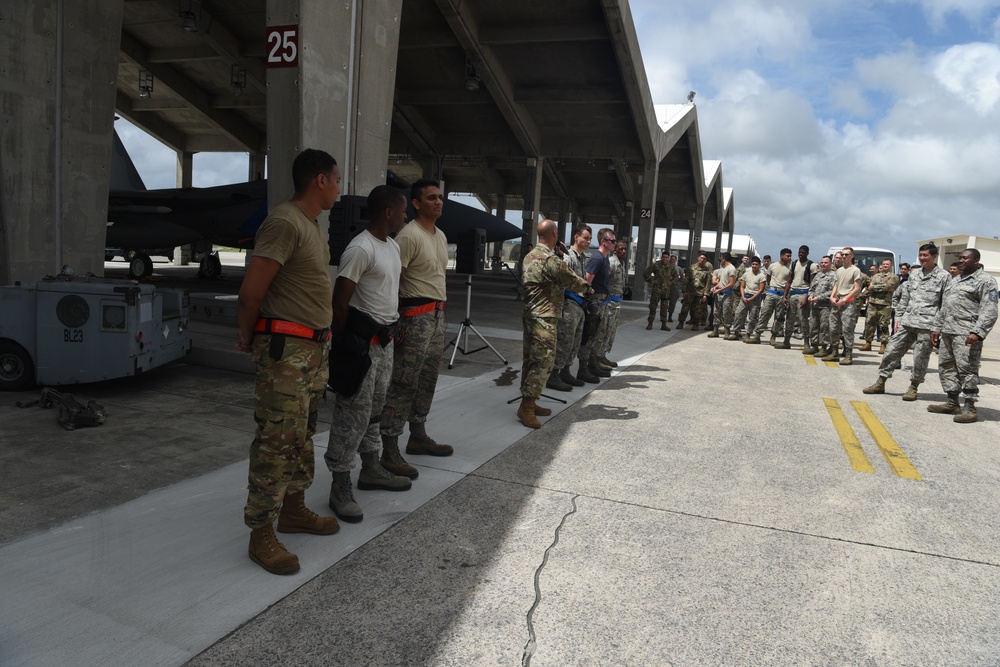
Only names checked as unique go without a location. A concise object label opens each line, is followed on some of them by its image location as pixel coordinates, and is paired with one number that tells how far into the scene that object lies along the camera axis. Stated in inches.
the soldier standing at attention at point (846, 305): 436.1
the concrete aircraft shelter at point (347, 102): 295.1
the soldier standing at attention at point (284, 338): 113.0
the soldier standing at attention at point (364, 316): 136.6
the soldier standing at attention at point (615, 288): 348.8
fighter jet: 731.4
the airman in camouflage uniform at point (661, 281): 590.6
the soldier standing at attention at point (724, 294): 570.6
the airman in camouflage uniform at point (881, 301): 524.4
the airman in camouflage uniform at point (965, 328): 273.9
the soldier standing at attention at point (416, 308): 167.2
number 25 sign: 267.0
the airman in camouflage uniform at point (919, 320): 299.0
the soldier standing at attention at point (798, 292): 502.9
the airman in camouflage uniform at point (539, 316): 229.8
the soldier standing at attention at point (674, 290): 601.7
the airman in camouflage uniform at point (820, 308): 460.1
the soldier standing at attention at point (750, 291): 538.0
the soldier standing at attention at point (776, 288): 523.2
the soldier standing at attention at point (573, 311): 267.3
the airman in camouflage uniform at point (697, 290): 601.9
